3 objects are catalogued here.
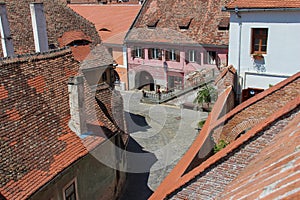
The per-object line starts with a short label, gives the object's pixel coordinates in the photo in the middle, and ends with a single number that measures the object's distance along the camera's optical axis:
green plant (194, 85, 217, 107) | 24.02
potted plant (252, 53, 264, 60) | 15.99
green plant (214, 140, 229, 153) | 10.61
